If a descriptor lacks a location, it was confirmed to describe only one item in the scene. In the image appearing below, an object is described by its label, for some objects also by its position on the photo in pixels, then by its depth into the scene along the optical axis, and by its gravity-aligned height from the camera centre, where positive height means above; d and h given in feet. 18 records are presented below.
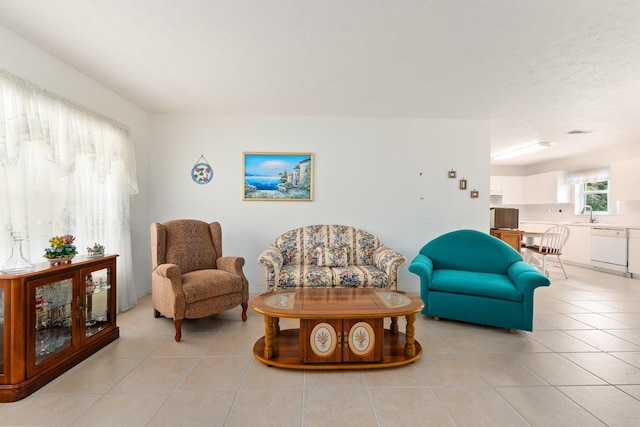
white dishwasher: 17.47 -2.18
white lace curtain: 7.18 +0.99
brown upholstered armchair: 9.03 -2.21
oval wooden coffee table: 7.04 -3.03
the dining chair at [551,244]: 17.02 -1.82
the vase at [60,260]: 7.24 -1.29
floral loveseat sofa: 10.76 -2.00
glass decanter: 6.47 -1.16
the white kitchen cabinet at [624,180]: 17.83 +2.10
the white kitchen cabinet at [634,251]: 16.80 -2.18
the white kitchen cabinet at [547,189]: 23.11 +1.96
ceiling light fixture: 18.49 +4.18
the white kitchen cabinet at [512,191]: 26.00 +1.90
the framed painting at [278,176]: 13.88 +1.62
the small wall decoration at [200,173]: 13.84 +1.71
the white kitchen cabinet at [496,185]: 25.89 +2.39
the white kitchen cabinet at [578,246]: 19.83 -2.34
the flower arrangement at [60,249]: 7.30 -1.02
